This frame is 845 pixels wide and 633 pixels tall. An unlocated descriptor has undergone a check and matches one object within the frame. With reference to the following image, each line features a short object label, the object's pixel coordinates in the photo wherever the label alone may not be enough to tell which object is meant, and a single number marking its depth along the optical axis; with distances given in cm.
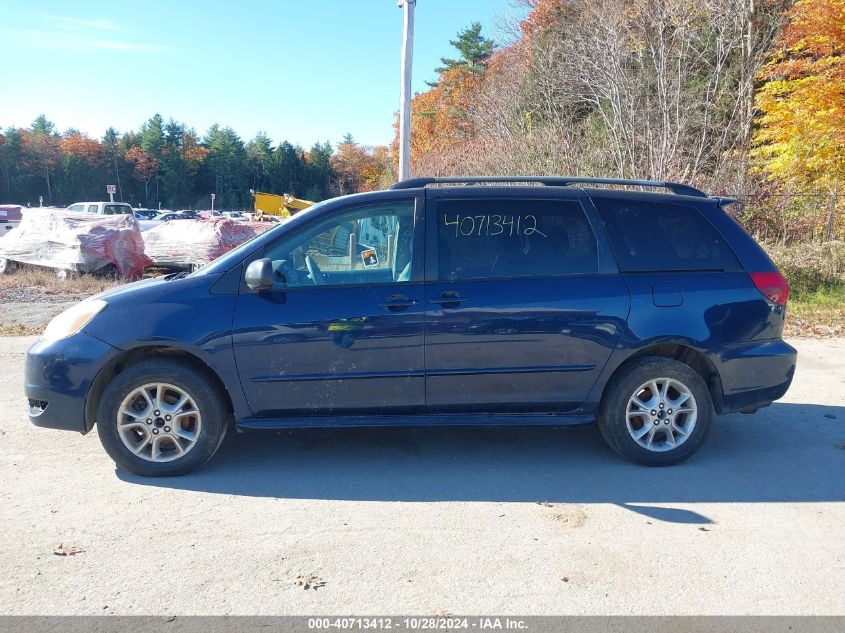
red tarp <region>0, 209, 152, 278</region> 1545
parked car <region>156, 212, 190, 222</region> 4510
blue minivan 432
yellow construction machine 3809
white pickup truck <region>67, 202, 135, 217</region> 3056
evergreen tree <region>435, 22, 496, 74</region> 5145
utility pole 1147
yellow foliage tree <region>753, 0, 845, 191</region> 1395
